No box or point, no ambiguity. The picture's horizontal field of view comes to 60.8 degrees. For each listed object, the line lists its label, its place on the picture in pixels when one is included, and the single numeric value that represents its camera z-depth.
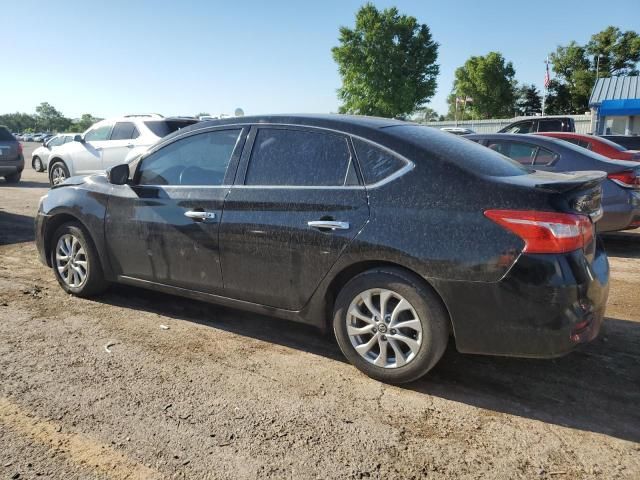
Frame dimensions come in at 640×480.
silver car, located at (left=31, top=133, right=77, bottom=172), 21.26
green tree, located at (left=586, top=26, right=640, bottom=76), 52.16
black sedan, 3.02
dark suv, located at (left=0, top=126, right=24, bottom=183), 15.66
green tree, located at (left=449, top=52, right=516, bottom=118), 57.06
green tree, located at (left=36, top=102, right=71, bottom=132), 132.25
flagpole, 43.94
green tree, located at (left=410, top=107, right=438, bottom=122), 100.47
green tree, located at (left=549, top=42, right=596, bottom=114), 53.62
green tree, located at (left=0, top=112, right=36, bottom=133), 133.25
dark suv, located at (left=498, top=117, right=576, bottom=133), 18.02
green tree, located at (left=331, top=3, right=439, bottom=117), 54.25
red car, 8.46
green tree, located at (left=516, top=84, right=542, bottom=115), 64.56
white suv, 12.30
